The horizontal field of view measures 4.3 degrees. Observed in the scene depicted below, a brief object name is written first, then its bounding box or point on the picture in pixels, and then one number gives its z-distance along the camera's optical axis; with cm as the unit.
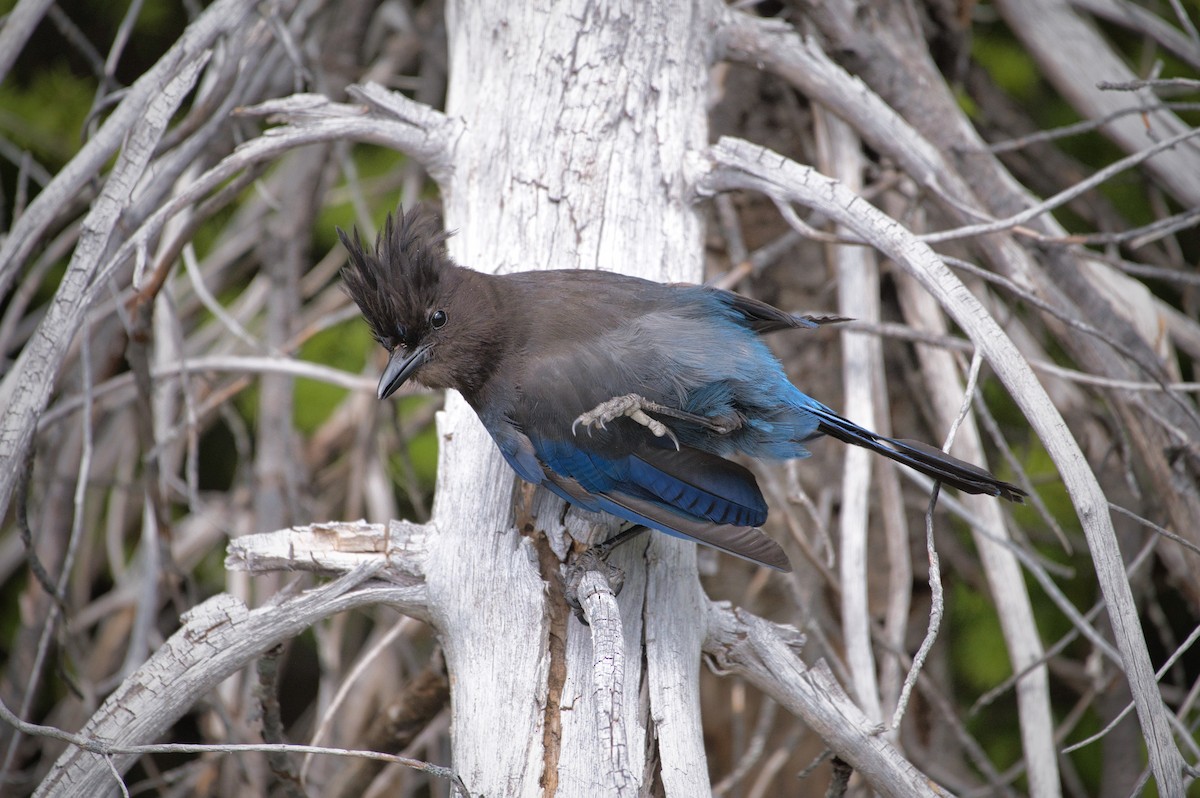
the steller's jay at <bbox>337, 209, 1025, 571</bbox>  651
